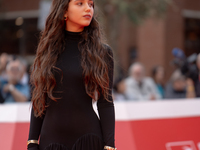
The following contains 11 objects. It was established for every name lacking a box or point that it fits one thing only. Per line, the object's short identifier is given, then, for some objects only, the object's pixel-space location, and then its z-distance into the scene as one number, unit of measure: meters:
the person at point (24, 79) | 9.76
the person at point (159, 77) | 12.83
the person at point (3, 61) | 10.17
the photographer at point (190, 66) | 9.60
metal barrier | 6.17
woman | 3.56
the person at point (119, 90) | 10.77
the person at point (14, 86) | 8.68
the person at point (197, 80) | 9.39
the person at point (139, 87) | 11.11
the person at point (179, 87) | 10.29
